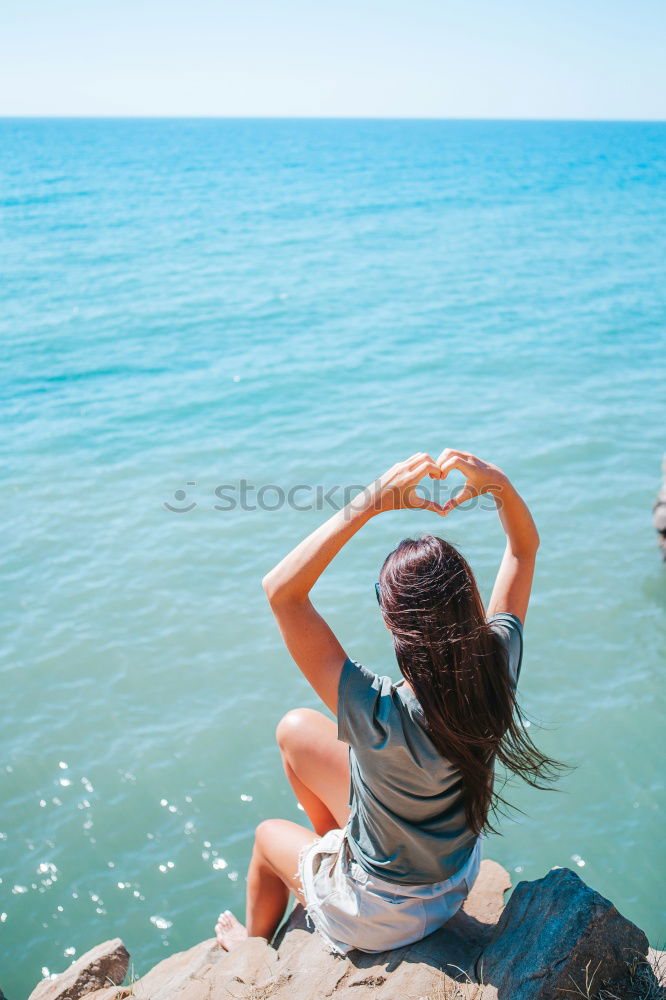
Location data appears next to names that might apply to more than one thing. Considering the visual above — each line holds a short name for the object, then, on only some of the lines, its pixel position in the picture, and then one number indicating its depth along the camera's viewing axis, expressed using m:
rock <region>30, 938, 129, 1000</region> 3.44
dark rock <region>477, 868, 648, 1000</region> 2.41
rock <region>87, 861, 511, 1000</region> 2.62
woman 2.10
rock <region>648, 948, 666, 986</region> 2.52
